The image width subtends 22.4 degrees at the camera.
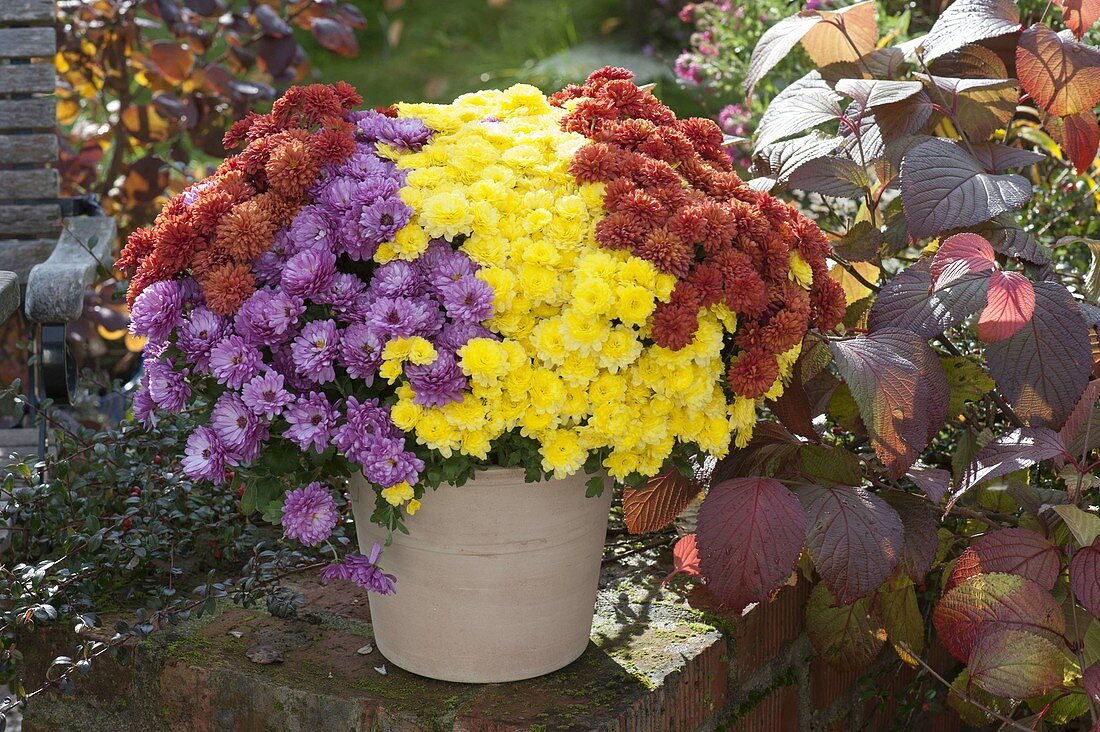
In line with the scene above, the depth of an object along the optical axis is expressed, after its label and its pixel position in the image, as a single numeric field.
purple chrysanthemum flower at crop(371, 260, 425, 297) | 2.05
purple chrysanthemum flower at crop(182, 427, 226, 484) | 2.06
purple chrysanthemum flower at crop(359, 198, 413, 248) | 2.06
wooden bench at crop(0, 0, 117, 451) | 2.83
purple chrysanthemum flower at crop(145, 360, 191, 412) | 2.08
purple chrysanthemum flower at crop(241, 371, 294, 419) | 2.04
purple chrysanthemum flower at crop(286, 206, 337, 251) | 2.08
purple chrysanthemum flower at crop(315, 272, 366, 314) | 2.05
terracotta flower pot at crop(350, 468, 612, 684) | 2.11
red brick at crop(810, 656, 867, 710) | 2.40
